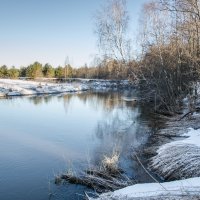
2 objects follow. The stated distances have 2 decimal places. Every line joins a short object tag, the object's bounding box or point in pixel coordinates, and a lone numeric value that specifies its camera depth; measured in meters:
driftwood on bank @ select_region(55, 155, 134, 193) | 5.58
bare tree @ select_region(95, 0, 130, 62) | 14.60
